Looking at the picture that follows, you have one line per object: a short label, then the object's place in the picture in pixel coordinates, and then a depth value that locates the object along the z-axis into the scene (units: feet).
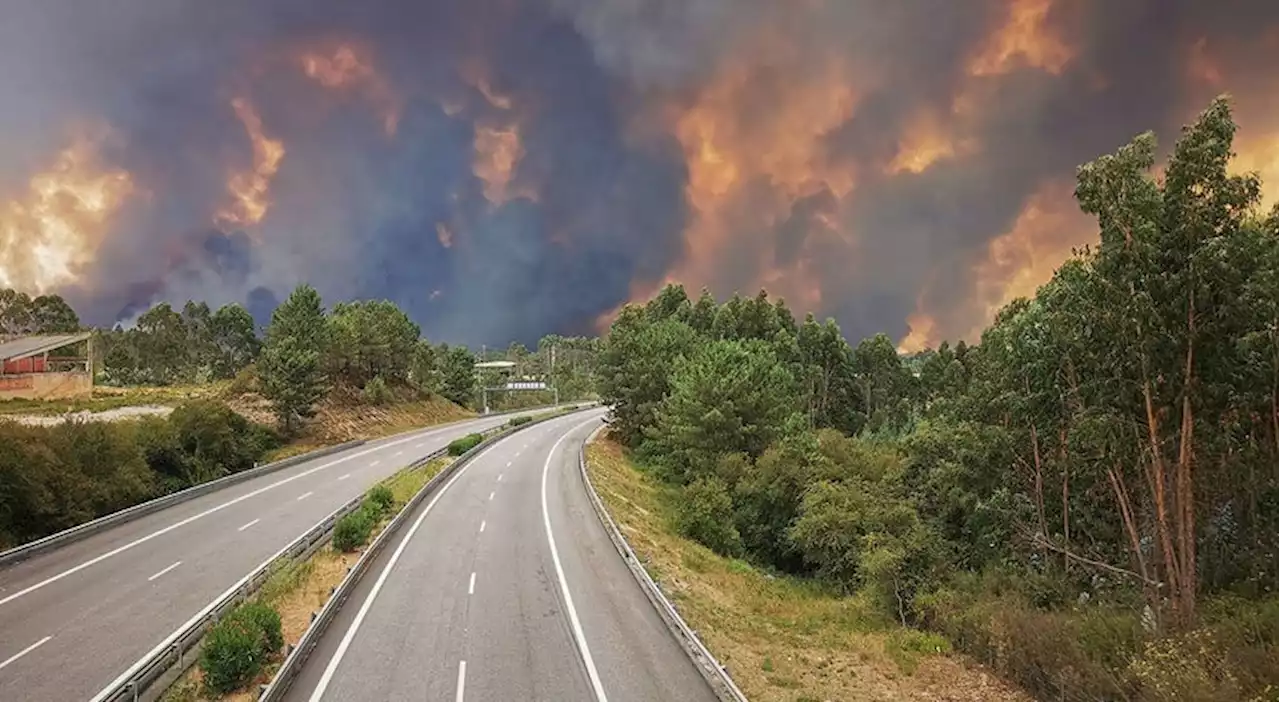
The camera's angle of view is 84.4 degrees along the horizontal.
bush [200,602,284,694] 53.21
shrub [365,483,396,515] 111.50
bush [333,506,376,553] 93.66
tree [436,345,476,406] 363.97
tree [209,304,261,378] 440.45
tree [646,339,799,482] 169.89
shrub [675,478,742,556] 135.74
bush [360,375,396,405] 267.18
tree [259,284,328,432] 203.92
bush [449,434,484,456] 186.53
